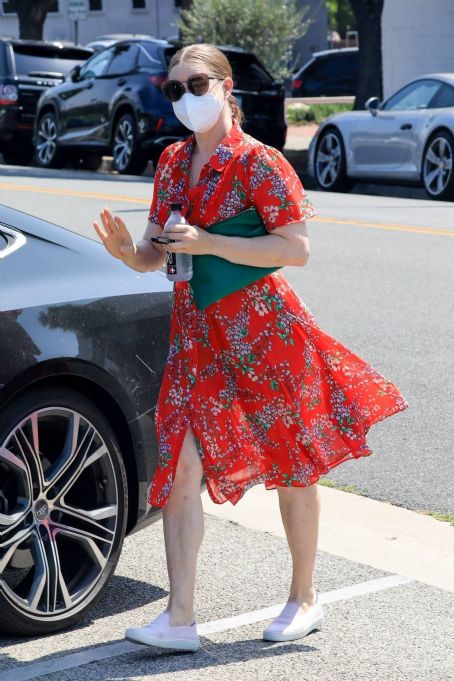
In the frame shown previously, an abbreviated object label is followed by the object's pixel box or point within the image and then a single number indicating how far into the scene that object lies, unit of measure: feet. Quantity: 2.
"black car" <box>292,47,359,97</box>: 140.43
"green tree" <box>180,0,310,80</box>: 125.18
